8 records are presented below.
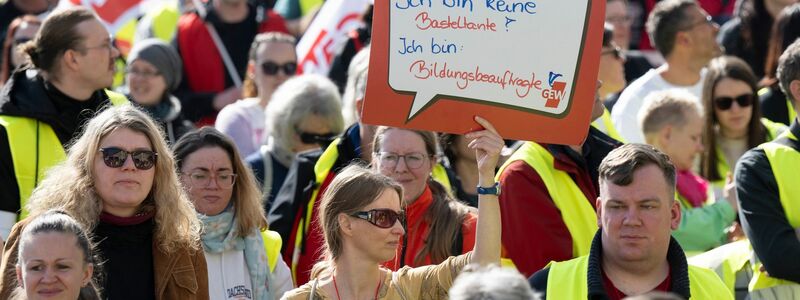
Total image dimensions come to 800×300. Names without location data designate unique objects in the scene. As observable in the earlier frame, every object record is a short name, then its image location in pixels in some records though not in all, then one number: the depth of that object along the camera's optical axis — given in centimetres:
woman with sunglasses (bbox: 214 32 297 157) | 1809
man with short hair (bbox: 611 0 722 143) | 1867
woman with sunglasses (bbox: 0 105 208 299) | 1126
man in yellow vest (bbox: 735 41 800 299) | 1231
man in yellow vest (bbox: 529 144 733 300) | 1075
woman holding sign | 1081
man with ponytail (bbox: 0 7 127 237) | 1296
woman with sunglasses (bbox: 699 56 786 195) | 1647
